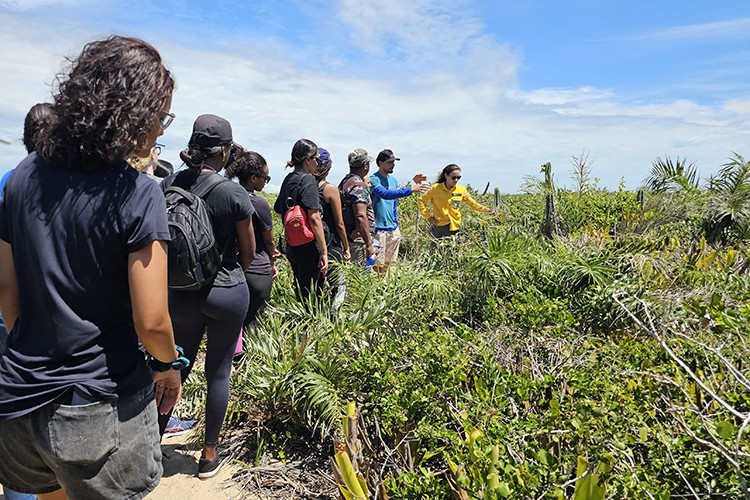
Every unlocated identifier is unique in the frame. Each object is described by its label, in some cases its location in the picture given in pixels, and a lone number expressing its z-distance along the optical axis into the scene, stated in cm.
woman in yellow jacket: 730
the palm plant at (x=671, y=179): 787
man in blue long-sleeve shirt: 621
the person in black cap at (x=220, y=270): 266
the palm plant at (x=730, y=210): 645
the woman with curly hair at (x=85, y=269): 148
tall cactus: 639
